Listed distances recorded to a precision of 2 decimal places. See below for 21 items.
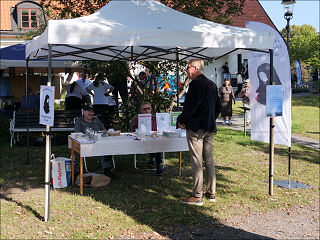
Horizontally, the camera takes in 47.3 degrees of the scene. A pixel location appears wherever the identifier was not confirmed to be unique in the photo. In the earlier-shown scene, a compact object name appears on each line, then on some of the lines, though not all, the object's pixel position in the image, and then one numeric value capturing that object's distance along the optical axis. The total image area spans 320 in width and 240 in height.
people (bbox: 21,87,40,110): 10.77
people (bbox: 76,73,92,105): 11.67
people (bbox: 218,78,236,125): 13.49
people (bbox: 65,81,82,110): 11.32
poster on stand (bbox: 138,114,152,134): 6.35
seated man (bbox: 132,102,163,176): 6.83
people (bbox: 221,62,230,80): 25.01
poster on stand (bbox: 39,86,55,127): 4.64
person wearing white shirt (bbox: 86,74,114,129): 10.28
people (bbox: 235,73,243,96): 22.49
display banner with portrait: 6.18
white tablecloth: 5.45
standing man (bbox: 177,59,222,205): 4.98
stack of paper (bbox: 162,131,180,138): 5.96
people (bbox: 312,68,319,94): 26.34
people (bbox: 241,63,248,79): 23.07
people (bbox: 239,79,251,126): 12.68
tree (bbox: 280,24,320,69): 41.13
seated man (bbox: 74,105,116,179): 6.55
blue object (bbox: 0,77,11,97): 14.36
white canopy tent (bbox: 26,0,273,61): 4.87
